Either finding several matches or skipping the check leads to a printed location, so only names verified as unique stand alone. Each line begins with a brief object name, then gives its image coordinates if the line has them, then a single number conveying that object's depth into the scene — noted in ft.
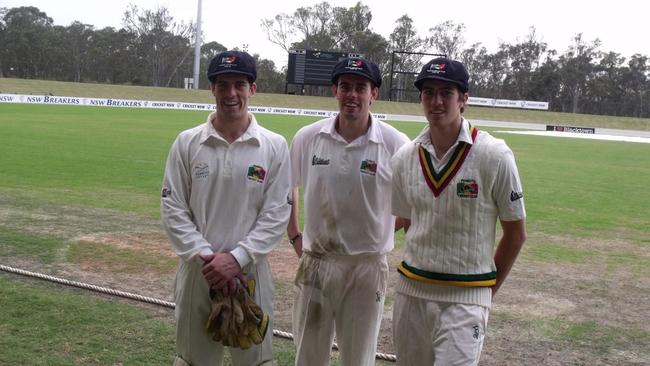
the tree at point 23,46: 262.06
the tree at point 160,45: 278.05
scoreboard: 174.19
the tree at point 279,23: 287.89
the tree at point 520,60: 286.66
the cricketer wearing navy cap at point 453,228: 11.15
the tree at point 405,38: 283.38
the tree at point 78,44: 275.80
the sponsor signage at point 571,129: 176.14
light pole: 203.92
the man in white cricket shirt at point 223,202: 12.28
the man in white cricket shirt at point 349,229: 13.42
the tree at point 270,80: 273.75
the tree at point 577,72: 275.80
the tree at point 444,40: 288.10
